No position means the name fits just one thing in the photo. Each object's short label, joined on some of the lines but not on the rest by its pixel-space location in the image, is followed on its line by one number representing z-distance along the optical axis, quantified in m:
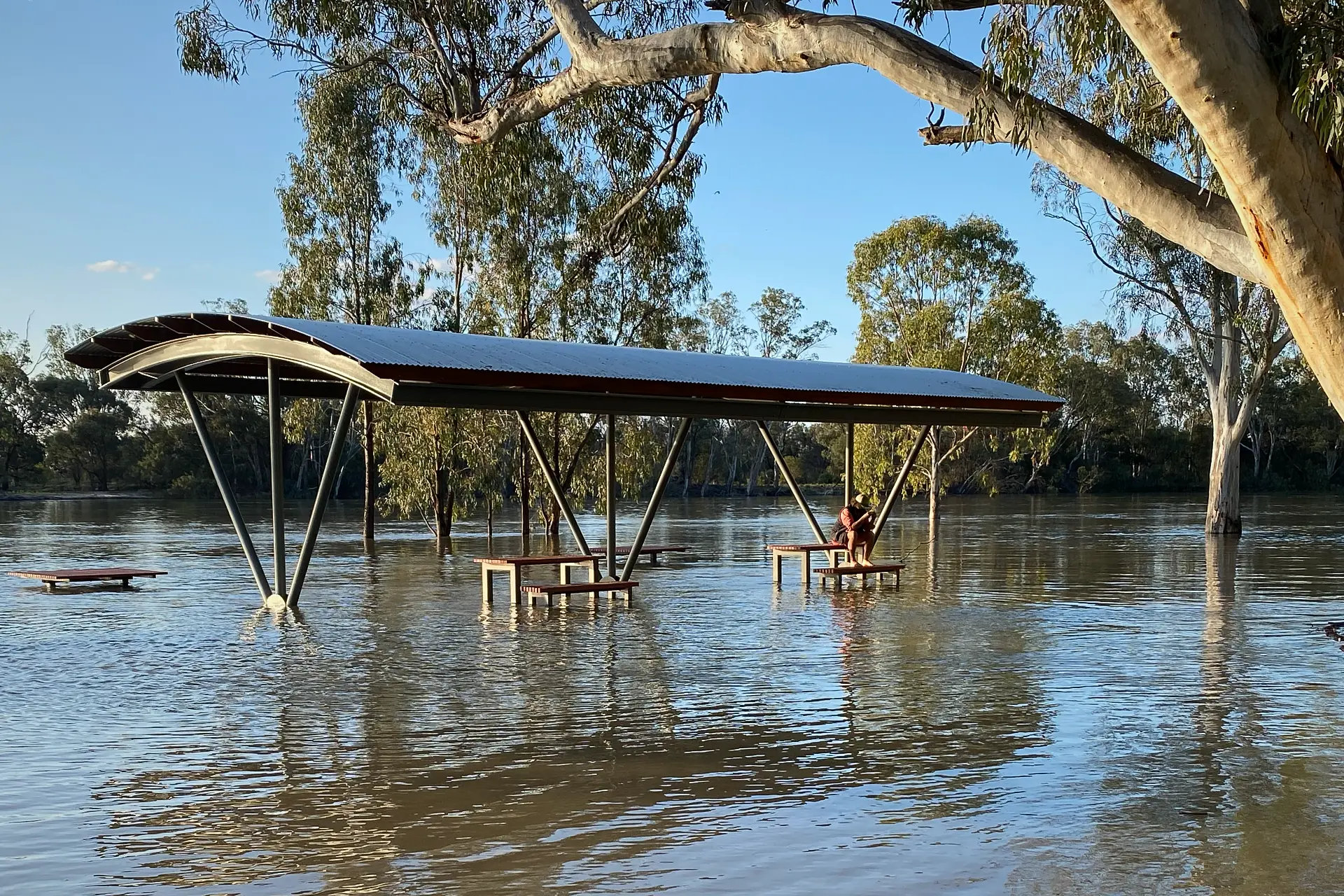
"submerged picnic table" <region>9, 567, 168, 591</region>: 16.66
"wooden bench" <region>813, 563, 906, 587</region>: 16.70
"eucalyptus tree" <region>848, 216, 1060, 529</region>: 36.53
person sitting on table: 17.64
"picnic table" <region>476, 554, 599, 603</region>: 14.88
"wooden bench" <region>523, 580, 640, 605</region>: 13.94
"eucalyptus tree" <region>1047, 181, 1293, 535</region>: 30.03
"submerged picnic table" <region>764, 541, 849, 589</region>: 17.44
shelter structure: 12.16
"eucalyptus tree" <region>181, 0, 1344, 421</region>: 5.63
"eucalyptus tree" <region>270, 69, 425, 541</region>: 30.05
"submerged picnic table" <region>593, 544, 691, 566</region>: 20.92
